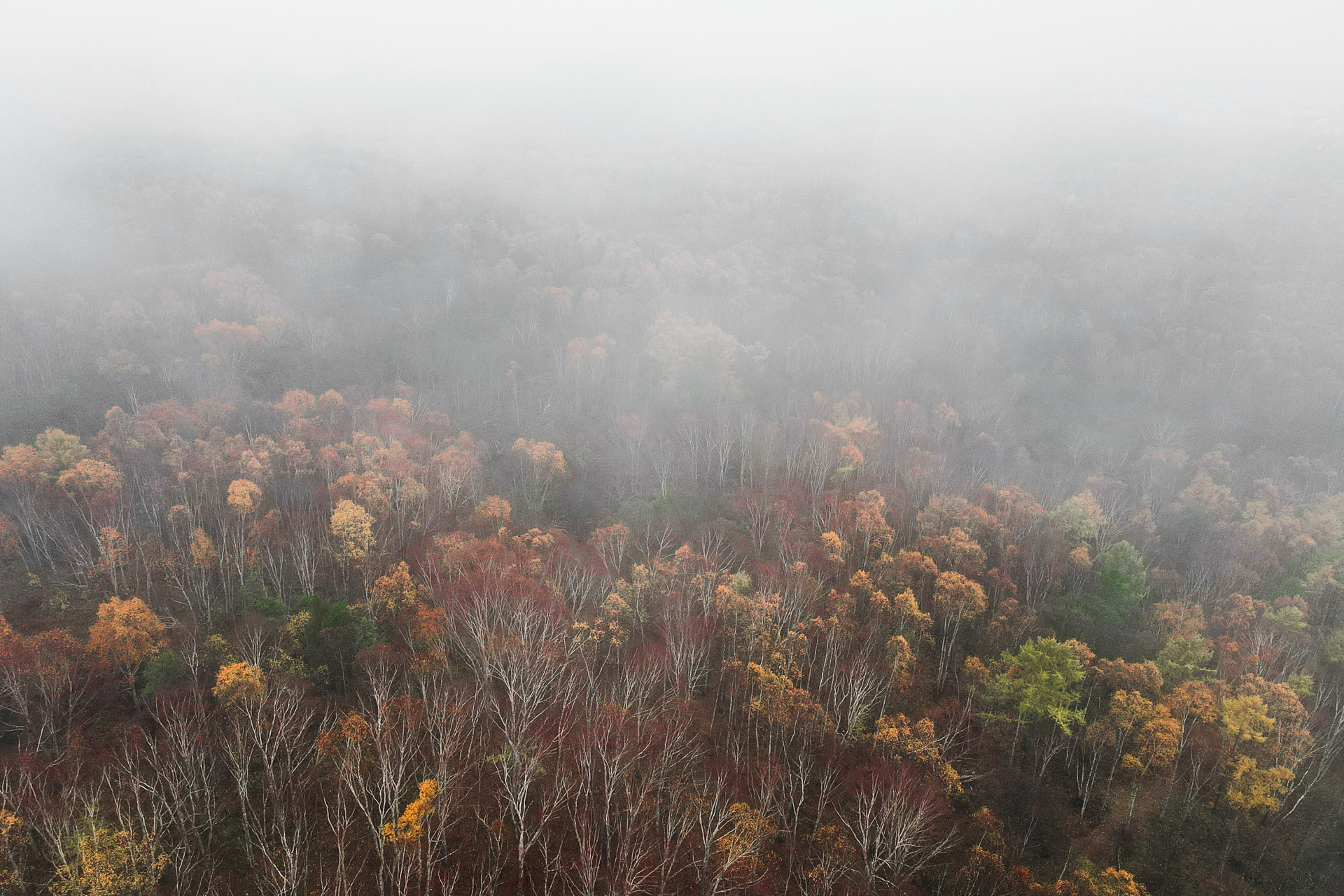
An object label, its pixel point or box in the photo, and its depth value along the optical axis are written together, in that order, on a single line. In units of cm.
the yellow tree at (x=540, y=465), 9938
